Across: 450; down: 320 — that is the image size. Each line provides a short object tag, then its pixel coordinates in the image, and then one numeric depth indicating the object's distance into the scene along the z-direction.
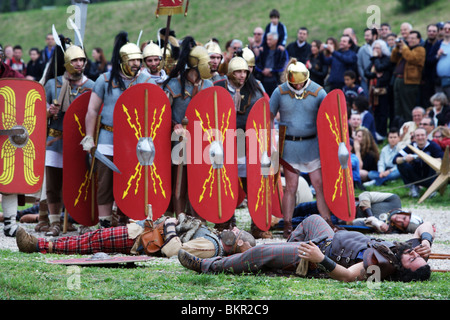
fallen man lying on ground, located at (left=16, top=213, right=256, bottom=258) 12.12
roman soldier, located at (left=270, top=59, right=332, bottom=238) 15.46
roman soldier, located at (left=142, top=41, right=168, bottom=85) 15.35
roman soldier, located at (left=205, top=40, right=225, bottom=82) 16.55
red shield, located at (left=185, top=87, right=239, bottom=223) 14.09
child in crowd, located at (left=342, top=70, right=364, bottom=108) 25.06
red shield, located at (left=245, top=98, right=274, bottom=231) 14.68
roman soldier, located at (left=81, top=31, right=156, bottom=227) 14.84
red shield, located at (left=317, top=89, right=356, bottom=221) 15.14
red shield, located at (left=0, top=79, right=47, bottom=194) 13.94
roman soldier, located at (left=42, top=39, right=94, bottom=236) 15.37
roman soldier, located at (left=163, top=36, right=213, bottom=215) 14.98
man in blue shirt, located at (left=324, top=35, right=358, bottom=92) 25.72
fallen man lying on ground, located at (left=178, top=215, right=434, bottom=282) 10.04
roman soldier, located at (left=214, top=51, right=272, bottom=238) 15.97
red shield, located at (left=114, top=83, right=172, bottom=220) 13.87
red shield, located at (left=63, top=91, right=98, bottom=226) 15.00
